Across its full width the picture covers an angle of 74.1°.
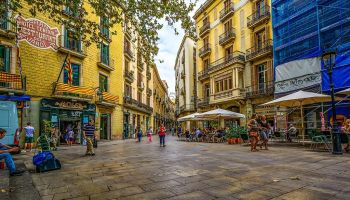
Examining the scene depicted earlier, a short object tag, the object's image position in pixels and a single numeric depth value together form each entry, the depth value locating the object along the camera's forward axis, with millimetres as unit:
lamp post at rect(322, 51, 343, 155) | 7973
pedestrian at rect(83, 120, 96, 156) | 9976
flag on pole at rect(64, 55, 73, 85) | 17125
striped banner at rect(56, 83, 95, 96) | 17050
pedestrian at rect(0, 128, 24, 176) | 5680
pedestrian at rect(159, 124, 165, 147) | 14438
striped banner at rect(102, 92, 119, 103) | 21469
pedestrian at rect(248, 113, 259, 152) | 9891
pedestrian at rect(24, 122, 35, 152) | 12882
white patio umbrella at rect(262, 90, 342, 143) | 10564
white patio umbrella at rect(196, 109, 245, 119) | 16547
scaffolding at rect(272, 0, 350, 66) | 13914
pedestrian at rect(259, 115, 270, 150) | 10320
